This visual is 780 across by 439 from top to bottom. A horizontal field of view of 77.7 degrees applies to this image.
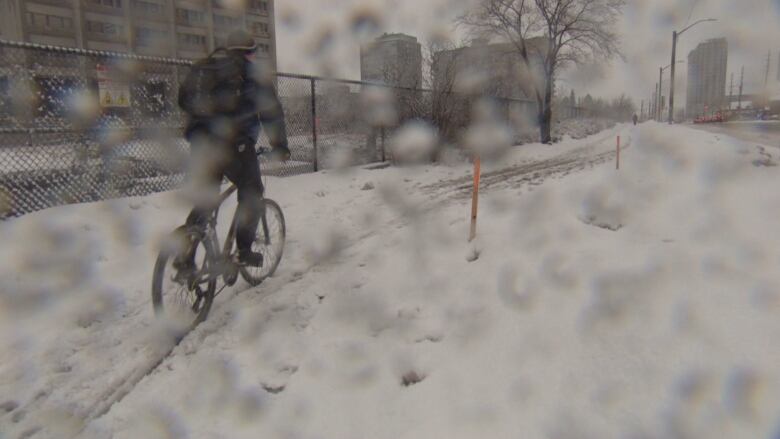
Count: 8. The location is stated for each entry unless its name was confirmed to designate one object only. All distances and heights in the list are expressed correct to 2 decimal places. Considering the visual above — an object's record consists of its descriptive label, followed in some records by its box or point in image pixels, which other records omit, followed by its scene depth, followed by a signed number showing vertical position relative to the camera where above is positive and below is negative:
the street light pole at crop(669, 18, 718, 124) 31.14 +3.13
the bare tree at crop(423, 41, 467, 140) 12.86 +1.22
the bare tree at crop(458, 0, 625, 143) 22.94 +5.00
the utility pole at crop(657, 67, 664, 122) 43.34 +4.61
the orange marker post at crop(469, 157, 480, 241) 4.93 -0.72
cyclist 3.29 +0.00
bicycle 3.09 -0.91
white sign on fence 6.59 +0.70
